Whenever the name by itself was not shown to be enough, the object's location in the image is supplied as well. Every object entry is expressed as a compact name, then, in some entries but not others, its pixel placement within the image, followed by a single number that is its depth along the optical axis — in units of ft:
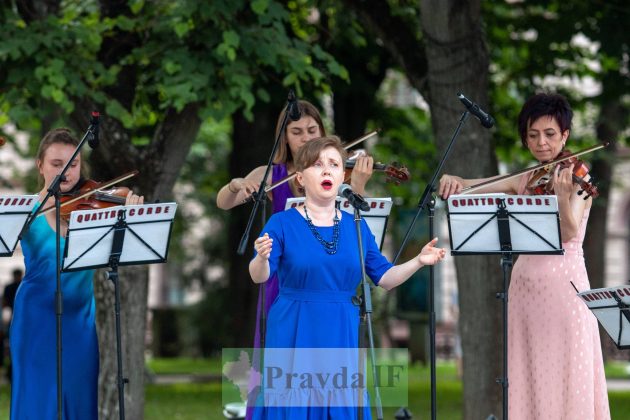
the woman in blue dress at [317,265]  36.47
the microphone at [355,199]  35.53
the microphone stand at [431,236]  42.06
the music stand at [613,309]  39.45
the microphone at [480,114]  42.88
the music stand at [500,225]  40.98
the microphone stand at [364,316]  35.32
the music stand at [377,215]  40.98
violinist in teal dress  45.06
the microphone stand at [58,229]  42.09
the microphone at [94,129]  43.19
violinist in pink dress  42.65
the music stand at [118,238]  41.37
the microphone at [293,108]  43.21
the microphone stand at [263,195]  42.73
